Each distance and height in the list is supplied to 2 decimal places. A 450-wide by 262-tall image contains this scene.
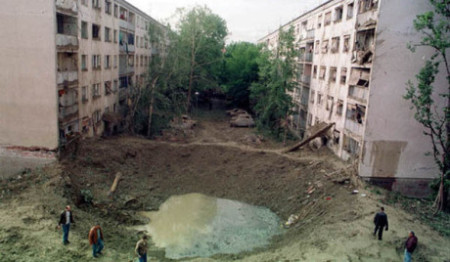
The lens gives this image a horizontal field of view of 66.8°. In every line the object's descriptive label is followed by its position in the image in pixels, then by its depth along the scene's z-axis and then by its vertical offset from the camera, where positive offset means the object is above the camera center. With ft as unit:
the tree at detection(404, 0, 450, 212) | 62.49 -1.91
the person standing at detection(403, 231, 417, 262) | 46.42 -21.72
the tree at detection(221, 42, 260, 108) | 170.19 +0.00
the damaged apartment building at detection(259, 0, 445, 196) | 72.84 -4.02
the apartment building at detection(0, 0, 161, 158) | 72.28 -2.34
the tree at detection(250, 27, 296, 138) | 114.62 -1.35
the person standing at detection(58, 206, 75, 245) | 49.73 -22.77
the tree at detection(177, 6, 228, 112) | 140.36 +10.68
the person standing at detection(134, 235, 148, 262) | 43.80 -22.84
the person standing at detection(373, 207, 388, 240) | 52.34 -21.11
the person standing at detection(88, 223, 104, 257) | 47.55 -24.39
